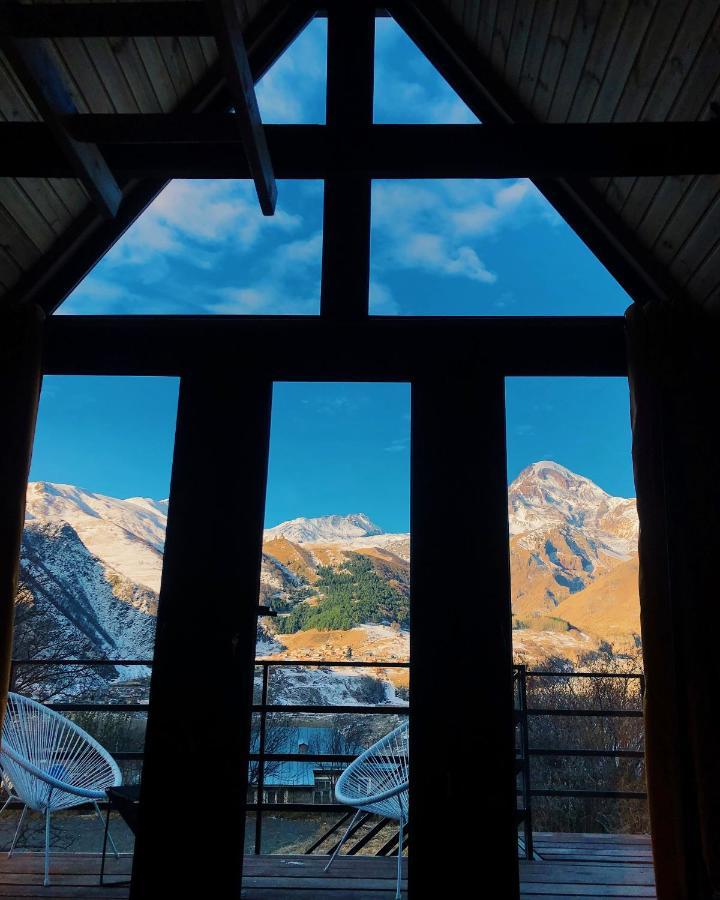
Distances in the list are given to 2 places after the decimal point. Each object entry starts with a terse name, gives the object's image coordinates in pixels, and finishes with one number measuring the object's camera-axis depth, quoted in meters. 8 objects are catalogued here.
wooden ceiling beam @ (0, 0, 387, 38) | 1.61
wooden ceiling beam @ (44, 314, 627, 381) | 2.79
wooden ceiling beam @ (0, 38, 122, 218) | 1.69
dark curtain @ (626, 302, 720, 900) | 2.21
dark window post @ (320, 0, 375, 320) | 2.87
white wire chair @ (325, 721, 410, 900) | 2.57
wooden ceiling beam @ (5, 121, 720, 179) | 2.18
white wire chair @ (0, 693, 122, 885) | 2.57
